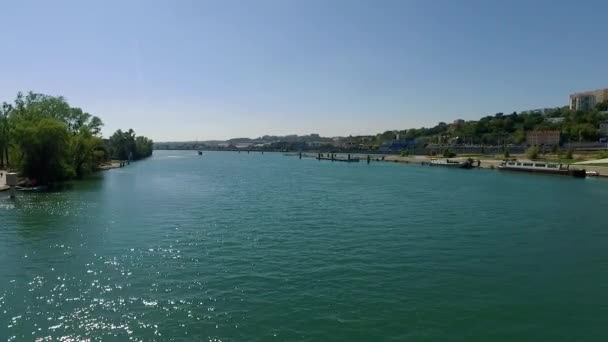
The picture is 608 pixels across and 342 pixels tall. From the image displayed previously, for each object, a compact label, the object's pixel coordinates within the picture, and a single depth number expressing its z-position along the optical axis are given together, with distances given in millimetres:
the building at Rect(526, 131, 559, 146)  154375
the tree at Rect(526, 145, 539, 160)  99062
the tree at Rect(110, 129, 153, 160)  119850
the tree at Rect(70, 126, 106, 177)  58906
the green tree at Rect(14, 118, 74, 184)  46750
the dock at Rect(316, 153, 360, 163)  135762
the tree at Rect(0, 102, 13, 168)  59250
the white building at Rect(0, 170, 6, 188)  43353
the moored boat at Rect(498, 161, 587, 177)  66562
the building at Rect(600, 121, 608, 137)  155900
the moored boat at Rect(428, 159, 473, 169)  93875
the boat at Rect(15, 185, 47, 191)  43481
